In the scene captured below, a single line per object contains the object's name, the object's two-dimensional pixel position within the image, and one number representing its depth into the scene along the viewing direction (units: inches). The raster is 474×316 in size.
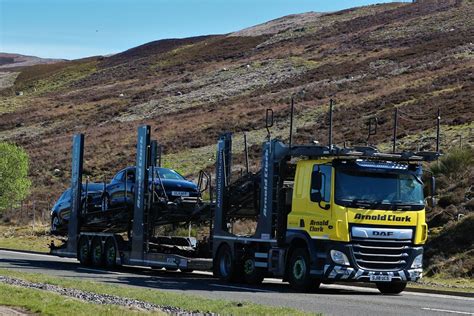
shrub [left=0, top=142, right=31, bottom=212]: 1929.1
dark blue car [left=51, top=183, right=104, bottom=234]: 1103.0
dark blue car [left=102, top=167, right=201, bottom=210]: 978.7
